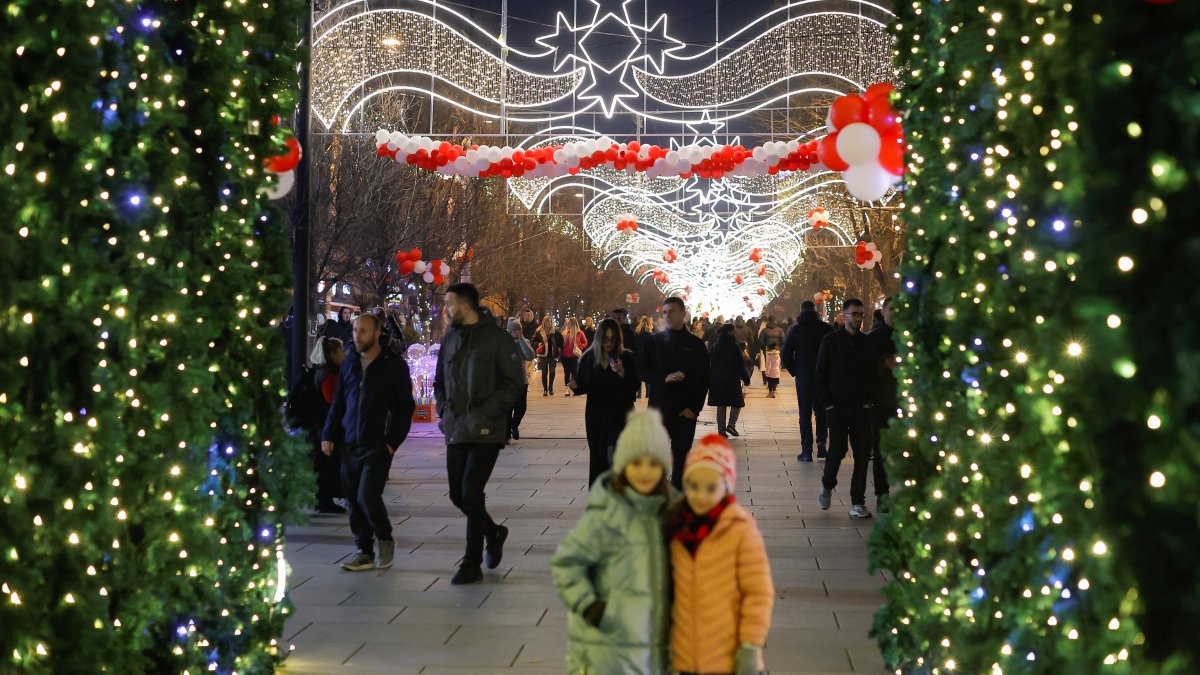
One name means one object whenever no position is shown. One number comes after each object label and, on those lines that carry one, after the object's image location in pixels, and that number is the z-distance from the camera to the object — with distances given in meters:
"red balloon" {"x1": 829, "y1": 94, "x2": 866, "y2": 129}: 12.77
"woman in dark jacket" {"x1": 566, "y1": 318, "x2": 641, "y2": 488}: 11.54
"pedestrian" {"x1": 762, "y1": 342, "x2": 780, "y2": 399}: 31.80
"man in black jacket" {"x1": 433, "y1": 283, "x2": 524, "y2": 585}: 9.09
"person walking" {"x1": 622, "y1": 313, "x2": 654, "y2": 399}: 12.05
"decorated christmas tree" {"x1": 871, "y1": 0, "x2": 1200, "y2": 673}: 2.57
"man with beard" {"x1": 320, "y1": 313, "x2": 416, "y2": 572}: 9.43
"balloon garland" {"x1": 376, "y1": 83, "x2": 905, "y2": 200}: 20.97
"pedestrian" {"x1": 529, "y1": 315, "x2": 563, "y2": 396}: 31.75
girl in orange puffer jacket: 4.46
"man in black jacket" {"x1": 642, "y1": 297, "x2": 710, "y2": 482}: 11.87
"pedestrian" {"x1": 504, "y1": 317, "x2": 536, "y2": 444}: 18.86
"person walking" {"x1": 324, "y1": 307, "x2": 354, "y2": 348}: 15.65
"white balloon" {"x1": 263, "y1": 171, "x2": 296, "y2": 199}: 9.23
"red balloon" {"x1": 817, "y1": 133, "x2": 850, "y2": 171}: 13.13
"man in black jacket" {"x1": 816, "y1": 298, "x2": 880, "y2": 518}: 12.03
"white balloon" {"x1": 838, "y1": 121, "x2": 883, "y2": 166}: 11.95
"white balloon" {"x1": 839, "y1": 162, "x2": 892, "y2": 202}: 11.76
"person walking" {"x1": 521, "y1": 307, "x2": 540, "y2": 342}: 36.00
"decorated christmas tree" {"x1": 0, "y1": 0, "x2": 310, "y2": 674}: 4.34
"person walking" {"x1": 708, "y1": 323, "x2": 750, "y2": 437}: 17.28
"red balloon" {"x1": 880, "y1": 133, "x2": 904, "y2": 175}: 11.34
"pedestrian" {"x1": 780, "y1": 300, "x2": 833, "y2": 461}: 16.58
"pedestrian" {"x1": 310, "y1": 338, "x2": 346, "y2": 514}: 12.33
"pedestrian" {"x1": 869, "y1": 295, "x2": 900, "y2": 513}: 12.01
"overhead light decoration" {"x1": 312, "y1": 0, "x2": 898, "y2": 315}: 19.05
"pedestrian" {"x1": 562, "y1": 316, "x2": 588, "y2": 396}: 29.41
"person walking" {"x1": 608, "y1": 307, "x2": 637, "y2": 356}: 16.27
